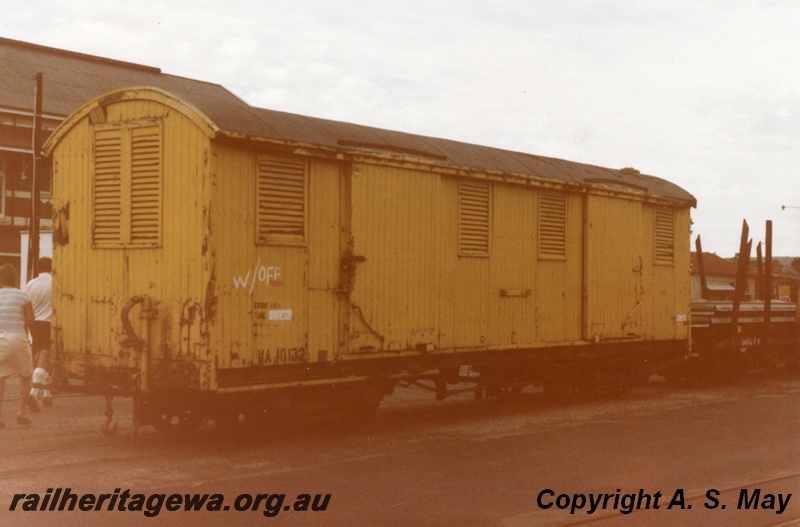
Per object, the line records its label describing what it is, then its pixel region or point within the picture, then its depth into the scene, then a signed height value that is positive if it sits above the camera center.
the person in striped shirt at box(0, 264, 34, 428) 10.94 -0.45
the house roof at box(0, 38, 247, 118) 30.66 +7.92
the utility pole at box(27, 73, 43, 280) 18.55 +2.02
